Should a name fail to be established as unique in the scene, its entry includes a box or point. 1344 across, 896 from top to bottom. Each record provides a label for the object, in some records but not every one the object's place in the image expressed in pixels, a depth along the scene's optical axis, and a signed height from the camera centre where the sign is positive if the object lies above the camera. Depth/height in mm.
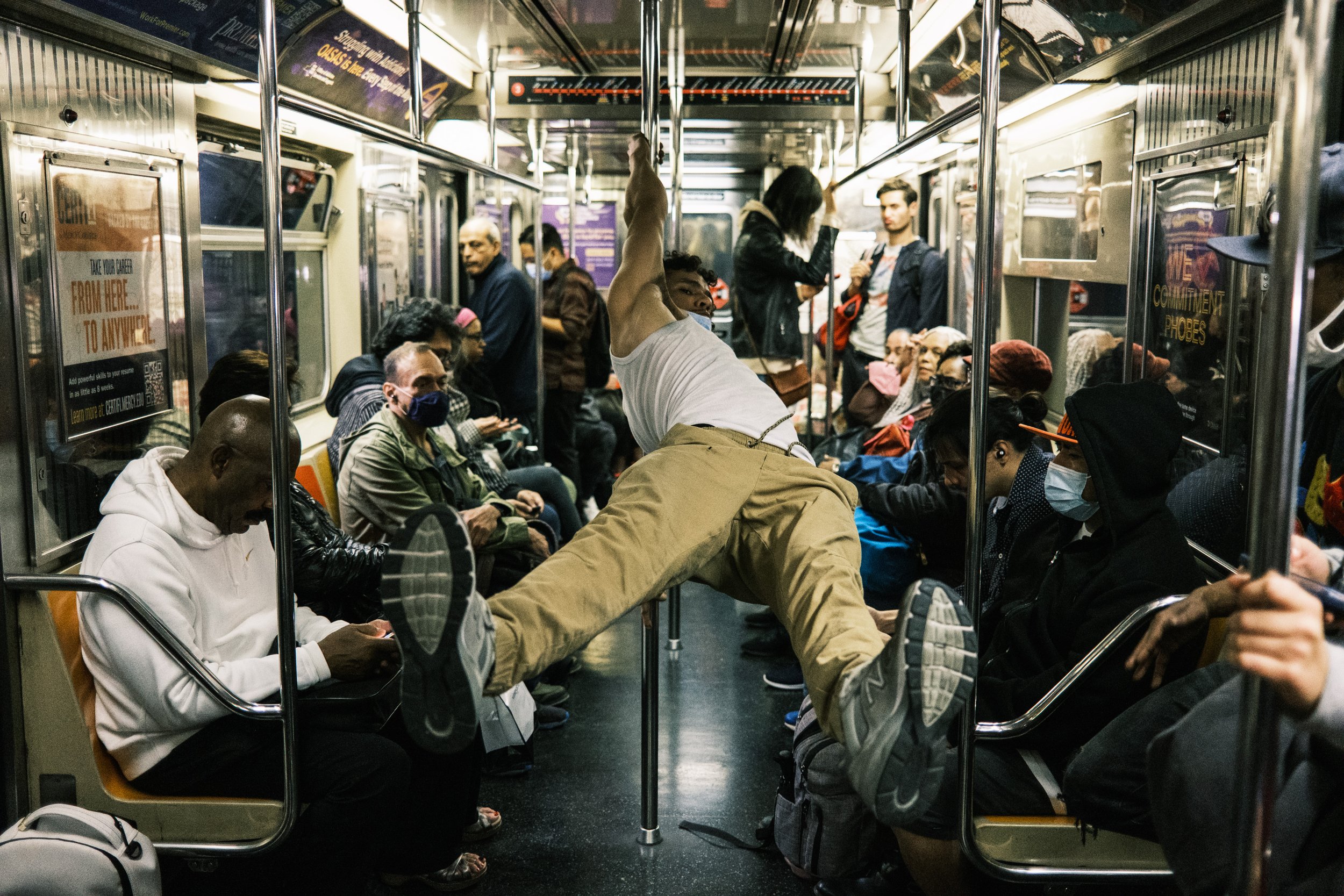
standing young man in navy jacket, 6426 +31
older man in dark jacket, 6410 -89
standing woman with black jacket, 6141 +133
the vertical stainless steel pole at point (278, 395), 2287 -218
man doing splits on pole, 1866 -557
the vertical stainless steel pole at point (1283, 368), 1336 -92
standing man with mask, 7215 -397
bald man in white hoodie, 2551 -869
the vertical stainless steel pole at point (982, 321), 2215 -59
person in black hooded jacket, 2477 -680
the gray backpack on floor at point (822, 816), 2857 -1330
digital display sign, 6043 +1055
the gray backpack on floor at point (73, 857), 2256 -1124
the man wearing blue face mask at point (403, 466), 3969 -613
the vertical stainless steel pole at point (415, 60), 3301 +657
